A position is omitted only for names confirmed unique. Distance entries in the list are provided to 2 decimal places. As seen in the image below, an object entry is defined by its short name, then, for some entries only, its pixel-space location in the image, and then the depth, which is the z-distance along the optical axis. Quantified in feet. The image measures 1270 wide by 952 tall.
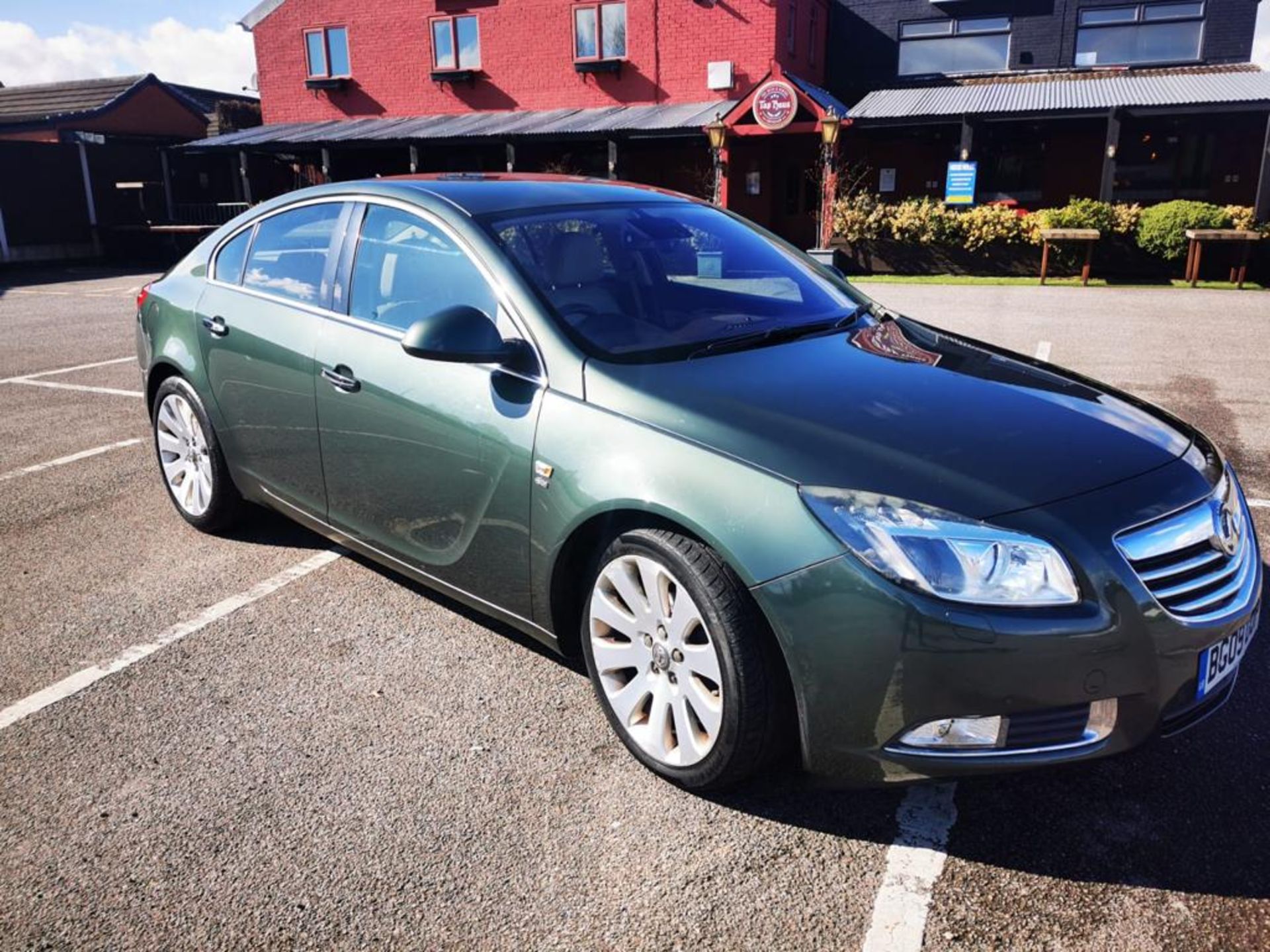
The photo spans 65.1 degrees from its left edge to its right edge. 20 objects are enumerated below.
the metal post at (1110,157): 66.54
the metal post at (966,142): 69.15
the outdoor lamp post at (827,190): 65.84
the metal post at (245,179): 87.86
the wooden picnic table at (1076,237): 54.29
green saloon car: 7.52
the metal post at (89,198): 85.71
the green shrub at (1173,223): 53.16
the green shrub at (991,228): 58.70
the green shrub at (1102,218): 56.03
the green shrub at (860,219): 62.64
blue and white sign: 64.54
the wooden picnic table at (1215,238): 51.01
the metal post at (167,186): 90.43
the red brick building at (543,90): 77.15
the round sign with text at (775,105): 69.21
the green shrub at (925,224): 59.98
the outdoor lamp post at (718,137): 65.72
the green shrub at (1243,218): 52.54
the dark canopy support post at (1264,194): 56.65
